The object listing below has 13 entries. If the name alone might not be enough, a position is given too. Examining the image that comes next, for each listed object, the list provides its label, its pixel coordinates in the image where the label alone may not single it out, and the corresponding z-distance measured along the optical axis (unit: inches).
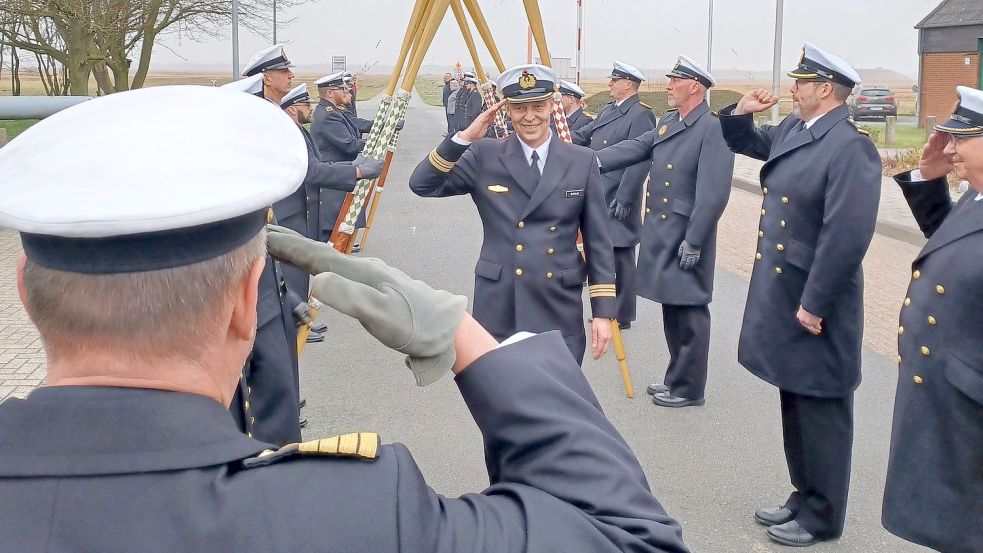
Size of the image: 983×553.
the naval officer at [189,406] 38.7
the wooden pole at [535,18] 233.5
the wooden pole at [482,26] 234.2
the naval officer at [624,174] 306.0
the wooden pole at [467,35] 234.7
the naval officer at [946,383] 120.6
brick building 1386.6
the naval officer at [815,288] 152.3
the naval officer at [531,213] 179.5
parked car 1460.4
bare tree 753.6
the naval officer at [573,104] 469.1
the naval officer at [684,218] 227.8
